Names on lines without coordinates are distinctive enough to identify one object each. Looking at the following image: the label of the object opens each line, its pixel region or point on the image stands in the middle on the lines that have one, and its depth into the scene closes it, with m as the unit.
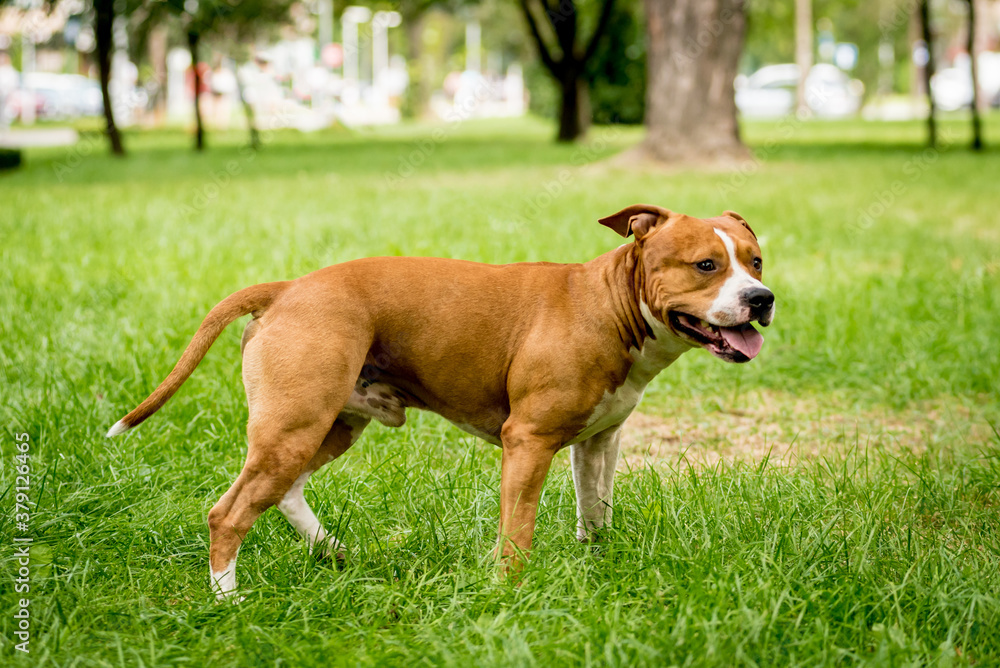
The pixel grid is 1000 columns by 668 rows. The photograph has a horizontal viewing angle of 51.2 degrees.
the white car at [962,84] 54.46
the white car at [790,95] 54.12
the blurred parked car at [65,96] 51.66
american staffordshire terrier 3.21
